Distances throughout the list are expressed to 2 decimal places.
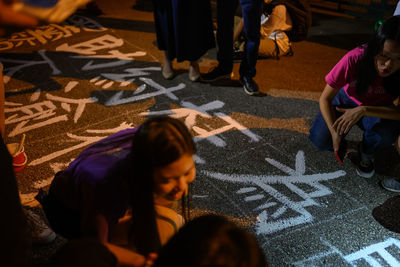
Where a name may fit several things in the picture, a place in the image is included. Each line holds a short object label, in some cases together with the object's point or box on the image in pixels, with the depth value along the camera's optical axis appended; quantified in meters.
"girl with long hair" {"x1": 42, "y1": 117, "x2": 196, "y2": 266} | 1.28
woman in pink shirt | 2.31
